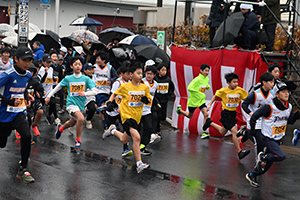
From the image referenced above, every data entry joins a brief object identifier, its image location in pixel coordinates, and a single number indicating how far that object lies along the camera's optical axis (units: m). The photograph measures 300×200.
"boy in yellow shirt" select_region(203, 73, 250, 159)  9.72
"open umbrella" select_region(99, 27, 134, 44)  17.72
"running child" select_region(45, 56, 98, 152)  9.12
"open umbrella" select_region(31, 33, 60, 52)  18.19
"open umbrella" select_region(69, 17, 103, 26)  22.01
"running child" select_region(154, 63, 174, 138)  10.80
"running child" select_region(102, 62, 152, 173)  7.86
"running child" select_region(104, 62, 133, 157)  8.81
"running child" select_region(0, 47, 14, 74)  12.98
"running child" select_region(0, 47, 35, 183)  6.65
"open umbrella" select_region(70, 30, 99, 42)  17.81
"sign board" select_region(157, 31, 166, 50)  14.78
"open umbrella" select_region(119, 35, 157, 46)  15.61
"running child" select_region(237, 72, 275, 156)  7.63
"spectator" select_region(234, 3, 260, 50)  12.36
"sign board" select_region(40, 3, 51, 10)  19.14
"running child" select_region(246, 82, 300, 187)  6.91
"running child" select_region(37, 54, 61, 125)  11.41
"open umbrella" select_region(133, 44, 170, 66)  13.07
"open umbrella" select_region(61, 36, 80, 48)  18.56
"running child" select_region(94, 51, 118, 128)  11.58
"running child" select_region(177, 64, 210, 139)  11.02
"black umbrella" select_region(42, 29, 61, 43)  19.59
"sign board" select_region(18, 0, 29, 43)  14.03
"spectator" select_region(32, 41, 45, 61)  15.58
